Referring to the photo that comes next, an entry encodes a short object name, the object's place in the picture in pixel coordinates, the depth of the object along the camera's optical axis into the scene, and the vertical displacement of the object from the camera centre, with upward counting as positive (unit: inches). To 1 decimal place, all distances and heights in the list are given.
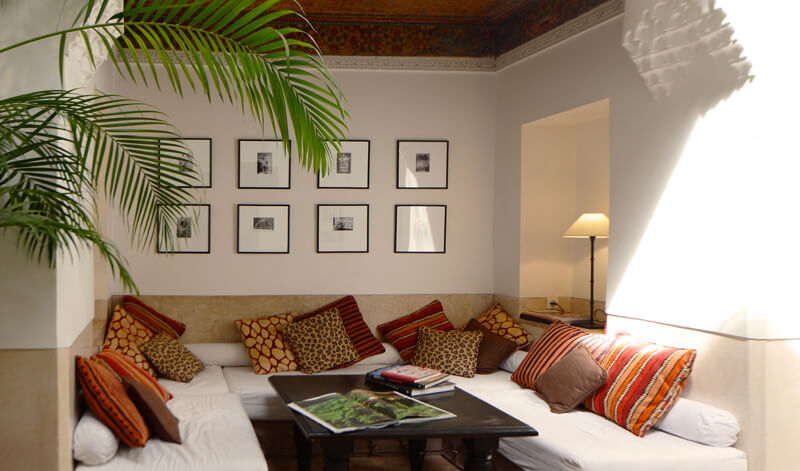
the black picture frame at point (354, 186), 226.4 +17.9
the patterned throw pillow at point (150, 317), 207.0 -25.3
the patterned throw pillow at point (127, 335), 190.4 -28.8
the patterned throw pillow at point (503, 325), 211.0 -26.8
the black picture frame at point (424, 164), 230.1 +21.8
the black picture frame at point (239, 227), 221.6 +0.9
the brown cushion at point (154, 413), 132.5 -33.7
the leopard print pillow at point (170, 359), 191.5 -34.5
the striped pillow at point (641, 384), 139.9 -29.0
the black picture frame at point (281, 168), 221.8 +19.2
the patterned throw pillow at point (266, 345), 203.3 -32.5
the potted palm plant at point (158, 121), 83.0 +14.6
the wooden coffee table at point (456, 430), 127.4 -35.0
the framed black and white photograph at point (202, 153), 219.3 +23.0
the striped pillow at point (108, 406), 126.8 -31.0
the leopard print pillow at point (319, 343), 205.5 -31.9
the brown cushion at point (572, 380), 153.1 -31.0
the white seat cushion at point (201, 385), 180.9 -39.7
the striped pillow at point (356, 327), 215.9 -28.5
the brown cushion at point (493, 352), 205.2 -33.3
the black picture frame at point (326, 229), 225.9 +0.8
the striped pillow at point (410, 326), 219.1 -28.5
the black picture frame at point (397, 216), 230.2 +5.2
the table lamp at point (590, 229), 192.1 +1.8
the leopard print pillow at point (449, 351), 203.0 -33.3
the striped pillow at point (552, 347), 165.9 -26.6
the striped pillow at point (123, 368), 147.0 -28.6
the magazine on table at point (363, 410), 130.7 -33.8
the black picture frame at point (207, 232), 220.2 -0.7
